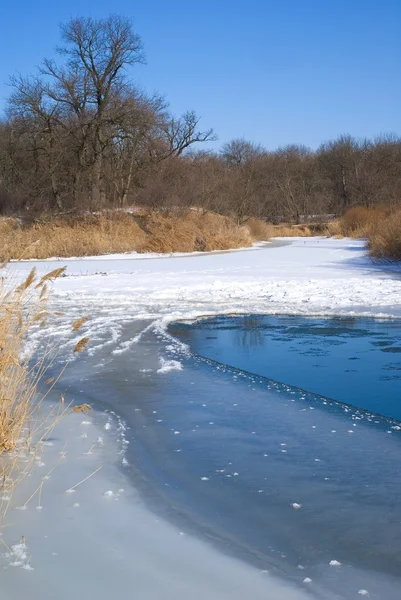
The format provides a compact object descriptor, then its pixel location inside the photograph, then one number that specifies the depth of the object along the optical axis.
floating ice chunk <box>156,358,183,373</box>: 7.20
